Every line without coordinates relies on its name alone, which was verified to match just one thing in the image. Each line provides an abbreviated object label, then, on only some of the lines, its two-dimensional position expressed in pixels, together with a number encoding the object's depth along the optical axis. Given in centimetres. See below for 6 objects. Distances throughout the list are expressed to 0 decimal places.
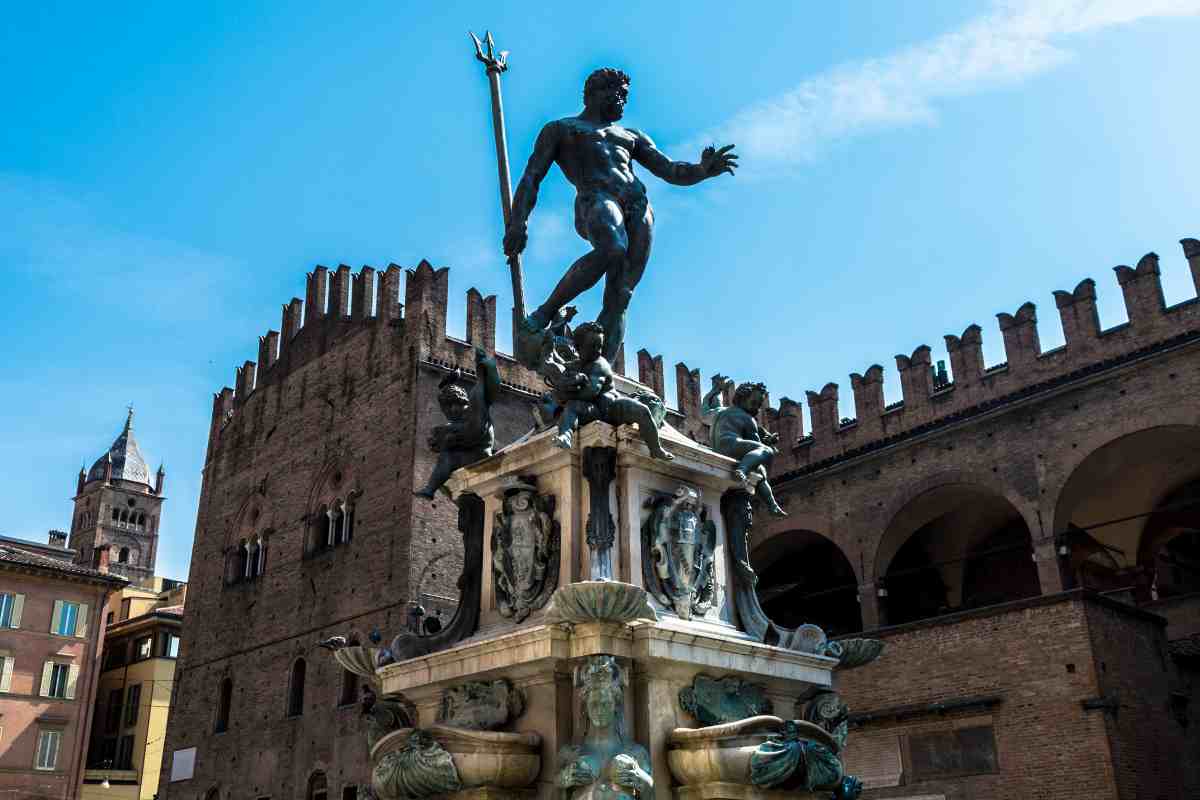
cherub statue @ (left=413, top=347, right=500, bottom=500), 627
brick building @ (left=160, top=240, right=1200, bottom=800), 1778
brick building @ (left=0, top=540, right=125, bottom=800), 3161
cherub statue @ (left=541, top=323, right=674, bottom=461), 563
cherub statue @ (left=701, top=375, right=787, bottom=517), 616
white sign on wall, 2809
